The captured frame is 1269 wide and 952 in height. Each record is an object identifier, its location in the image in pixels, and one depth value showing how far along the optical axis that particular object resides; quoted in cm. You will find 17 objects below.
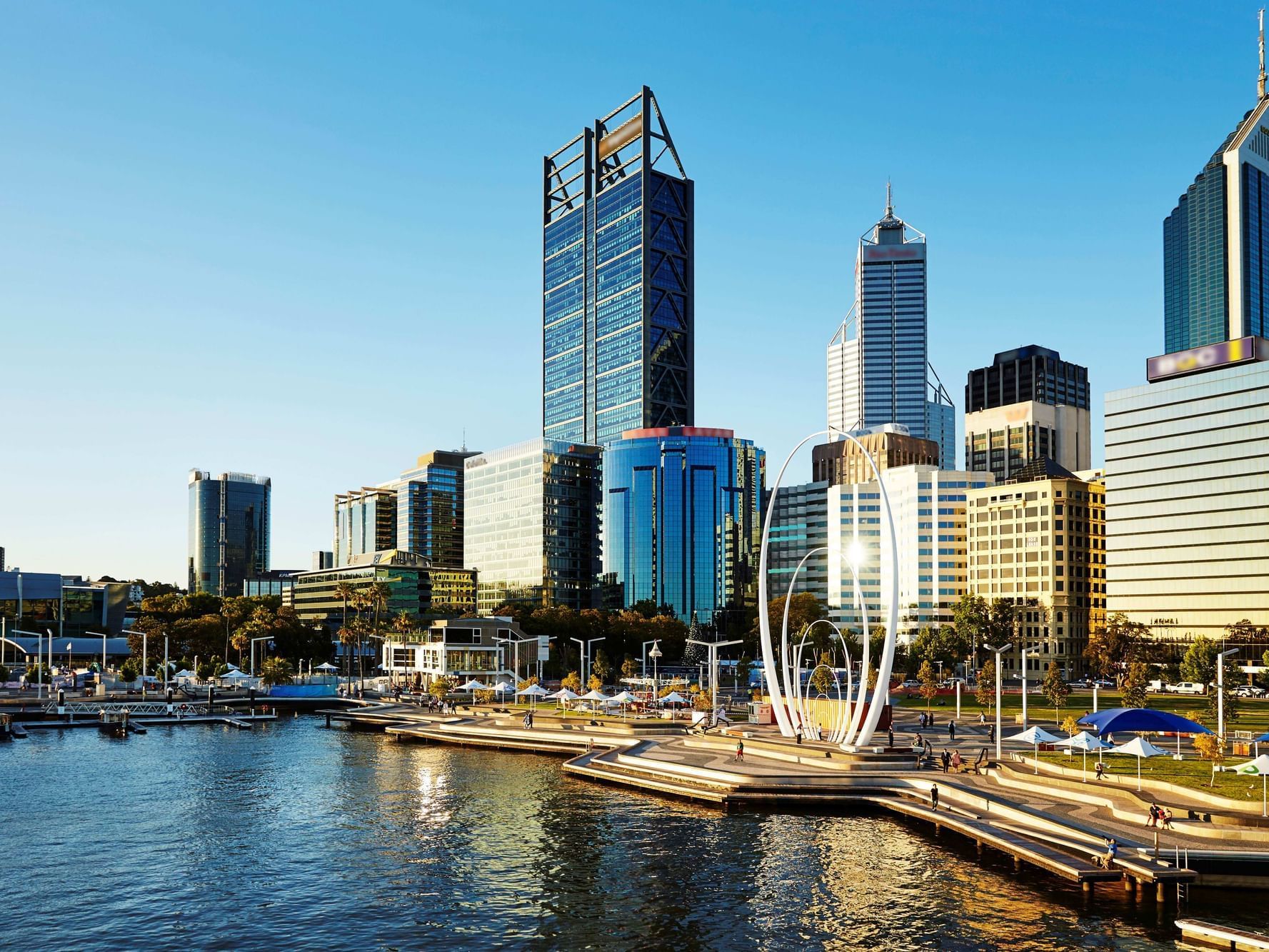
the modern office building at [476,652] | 18175
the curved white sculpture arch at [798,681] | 8219
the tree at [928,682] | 12612
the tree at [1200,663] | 14562
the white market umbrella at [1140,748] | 6247
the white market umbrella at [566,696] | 13000
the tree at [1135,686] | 10550
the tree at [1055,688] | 11312
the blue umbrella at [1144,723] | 6438
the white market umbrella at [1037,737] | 7281
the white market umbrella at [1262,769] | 5216
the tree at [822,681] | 13754
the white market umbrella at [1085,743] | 6669
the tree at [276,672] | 17438
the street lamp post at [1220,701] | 7291
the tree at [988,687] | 11650
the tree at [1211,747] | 6888
